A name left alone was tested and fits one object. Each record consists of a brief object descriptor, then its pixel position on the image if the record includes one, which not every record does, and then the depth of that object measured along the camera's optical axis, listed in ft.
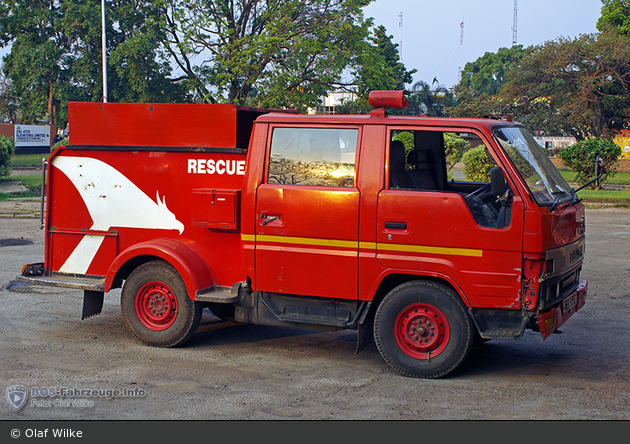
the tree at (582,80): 125.29
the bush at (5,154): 76.54
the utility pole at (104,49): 86.90
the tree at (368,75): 96.04
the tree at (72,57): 103.60
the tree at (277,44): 90.58
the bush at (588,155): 79.41
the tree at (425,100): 169.48
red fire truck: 17.94
